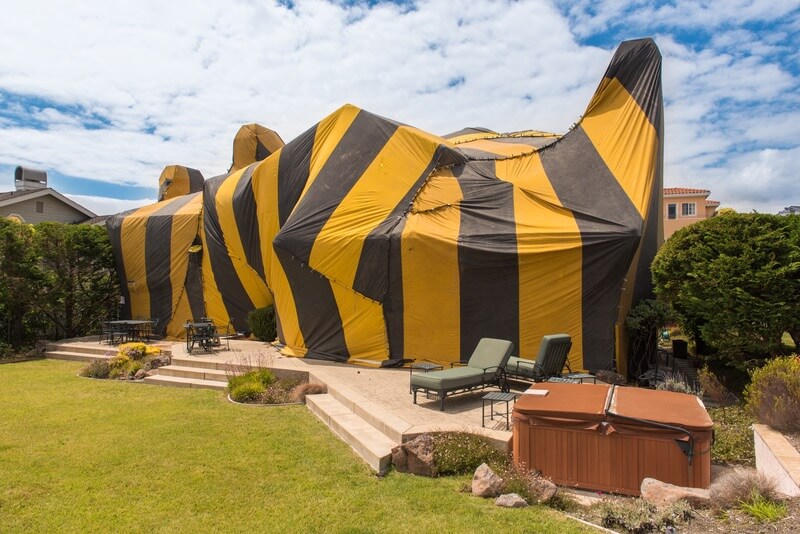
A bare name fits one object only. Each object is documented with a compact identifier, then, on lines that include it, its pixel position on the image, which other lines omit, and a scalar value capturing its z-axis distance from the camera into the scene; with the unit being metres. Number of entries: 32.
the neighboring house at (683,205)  38.28
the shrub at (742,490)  3.69
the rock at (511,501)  4.34
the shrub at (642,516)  3.69
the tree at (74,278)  14.53
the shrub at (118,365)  10.70
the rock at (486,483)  4.59
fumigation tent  9.17
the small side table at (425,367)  8.29
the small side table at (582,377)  7.62
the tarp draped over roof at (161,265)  15.55
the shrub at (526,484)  4.48
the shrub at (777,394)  5.32
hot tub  4.52
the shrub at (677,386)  7.55
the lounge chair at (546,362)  7.86
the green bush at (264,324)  14.18
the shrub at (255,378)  8.80
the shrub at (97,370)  10.77
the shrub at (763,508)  3.41
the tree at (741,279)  6.71
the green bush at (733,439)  5.43
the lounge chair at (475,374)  7.10
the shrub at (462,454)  5.17
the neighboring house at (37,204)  21.22
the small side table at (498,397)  6.00
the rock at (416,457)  5.15
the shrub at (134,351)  11.41
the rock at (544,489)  4.44
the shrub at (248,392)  8.41
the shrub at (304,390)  8.38
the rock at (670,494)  3.93
